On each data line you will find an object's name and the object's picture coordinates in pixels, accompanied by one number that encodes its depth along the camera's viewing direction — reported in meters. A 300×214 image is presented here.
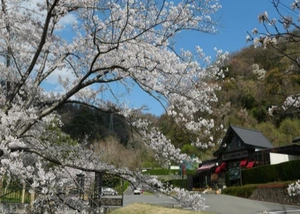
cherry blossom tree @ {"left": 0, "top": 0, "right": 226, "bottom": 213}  5.32
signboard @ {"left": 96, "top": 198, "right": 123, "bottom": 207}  12.16
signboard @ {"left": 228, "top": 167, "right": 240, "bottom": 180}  24.20
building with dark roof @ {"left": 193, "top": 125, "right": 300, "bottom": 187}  24.05
